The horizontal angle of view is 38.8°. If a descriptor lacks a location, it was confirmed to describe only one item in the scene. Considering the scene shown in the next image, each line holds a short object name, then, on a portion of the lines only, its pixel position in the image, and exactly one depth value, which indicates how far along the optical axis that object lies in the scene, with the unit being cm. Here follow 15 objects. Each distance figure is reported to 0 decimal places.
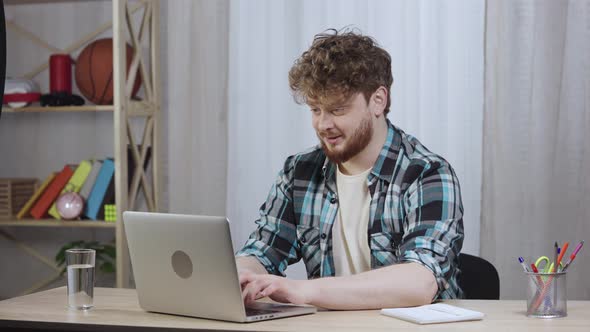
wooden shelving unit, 332
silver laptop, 162
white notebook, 162
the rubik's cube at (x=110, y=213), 345
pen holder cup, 167
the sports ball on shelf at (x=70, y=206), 345
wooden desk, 159
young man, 204
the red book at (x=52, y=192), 354
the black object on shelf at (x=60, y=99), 354
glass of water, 183
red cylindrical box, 358
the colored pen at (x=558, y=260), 171
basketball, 347
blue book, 346
